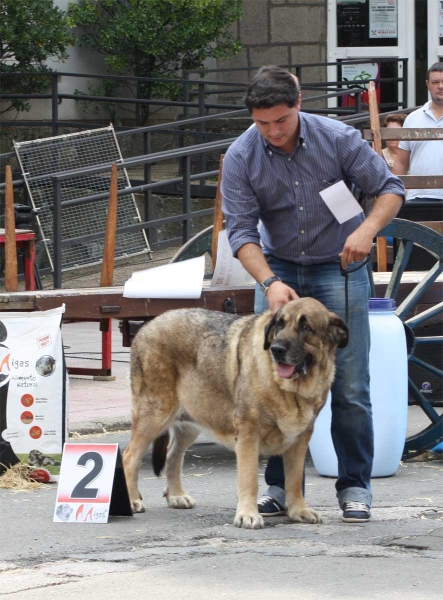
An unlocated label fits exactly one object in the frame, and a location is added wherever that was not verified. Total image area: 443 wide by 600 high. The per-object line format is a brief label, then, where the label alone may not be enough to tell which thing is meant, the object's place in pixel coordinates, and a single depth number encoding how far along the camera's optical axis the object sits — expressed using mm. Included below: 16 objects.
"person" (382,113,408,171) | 21986
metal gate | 25516
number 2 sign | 11211
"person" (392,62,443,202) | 18797
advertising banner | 13000
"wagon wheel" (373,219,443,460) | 14141
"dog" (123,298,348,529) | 10461
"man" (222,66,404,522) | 10930
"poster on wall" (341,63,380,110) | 34194
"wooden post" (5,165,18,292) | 16922
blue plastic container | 13273
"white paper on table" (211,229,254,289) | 14164
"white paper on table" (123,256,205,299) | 13625
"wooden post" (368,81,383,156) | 17406
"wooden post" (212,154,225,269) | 16006
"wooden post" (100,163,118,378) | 17078
